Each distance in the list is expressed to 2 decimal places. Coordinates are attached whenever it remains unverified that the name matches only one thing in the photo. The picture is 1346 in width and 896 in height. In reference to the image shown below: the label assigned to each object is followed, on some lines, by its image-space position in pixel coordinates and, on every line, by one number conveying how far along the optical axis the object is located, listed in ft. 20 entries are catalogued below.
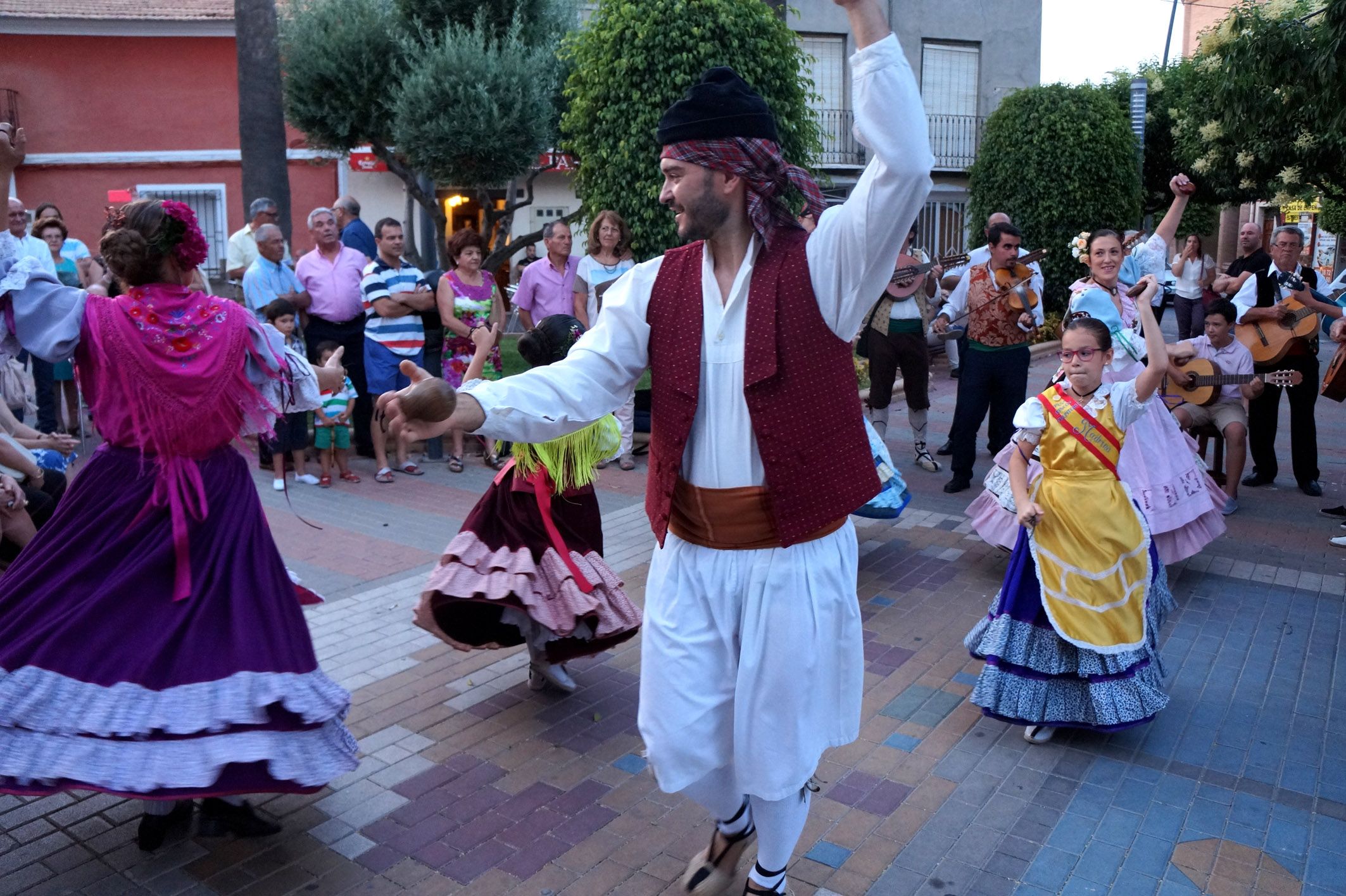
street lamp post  63.00
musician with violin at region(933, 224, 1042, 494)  27.73
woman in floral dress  29.35
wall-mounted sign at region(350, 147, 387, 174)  69.67
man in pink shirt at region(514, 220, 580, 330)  30.89
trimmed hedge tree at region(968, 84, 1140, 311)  60.23
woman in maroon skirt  14.69
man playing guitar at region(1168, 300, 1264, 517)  26.91
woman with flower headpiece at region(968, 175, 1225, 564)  20.81
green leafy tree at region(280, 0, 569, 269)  44.04
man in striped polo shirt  29.50
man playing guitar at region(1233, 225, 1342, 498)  28.30
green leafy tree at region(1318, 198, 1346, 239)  83.05
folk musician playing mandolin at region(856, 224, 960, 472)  30.17
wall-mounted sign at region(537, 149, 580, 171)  48.44
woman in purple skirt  10.62
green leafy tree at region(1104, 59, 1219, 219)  88.33
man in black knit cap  9.43
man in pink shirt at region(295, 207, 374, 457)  29.84
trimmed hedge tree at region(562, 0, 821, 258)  34.68
